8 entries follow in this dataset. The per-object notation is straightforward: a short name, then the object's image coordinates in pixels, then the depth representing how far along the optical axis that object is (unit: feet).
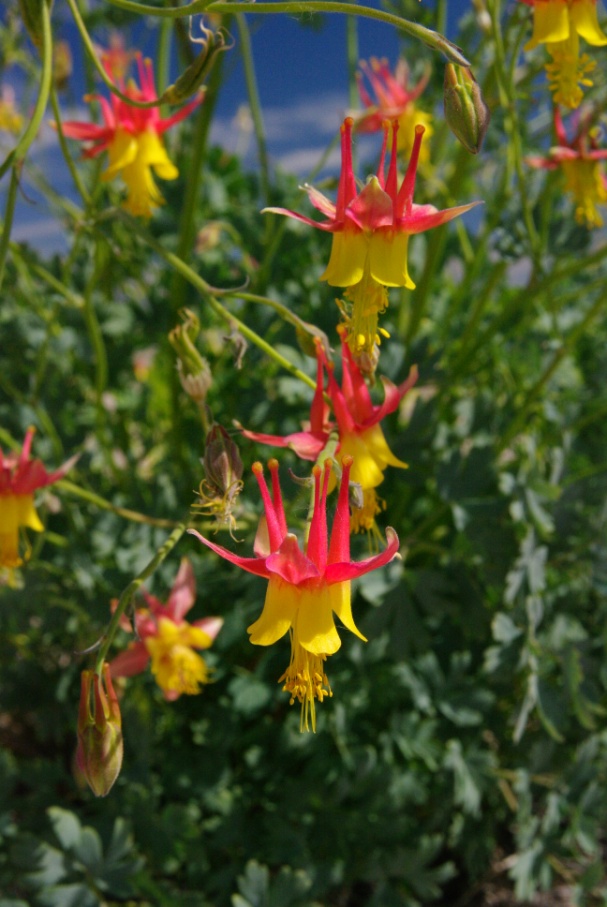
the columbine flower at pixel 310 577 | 0.78
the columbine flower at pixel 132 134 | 1.08
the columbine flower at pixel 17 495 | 1.04
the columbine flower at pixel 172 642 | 1.10
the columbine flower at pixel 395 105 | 1.35
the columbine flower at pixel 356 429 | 0.89
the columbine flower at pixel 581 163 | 1.16
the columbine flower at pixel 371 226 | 0.82
